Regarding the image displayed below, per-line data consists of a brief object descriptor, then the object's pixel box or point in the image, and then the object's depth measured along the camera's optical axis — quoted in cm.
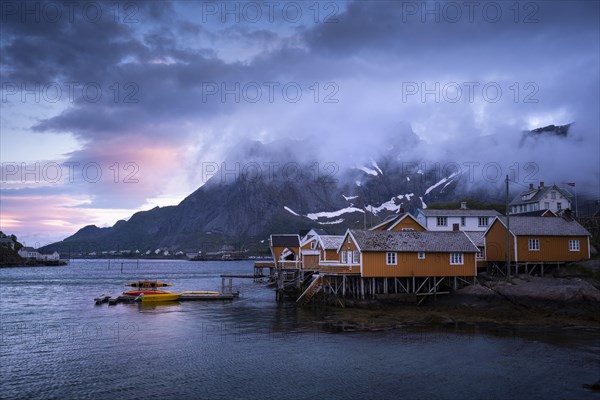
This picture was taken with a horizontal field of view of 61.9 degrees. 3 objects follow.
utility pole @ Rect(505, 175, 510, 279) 5209
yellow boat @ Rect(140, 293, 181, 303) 6647
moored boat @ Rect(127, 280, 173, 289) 9031
